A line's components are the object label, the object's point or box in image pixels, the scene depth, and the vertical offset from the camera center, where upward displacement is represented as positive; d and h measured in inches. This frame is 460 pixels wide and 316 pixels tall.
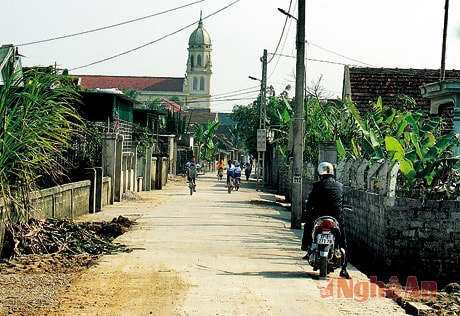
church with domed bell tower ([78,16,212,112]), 7047.2 +633.7
